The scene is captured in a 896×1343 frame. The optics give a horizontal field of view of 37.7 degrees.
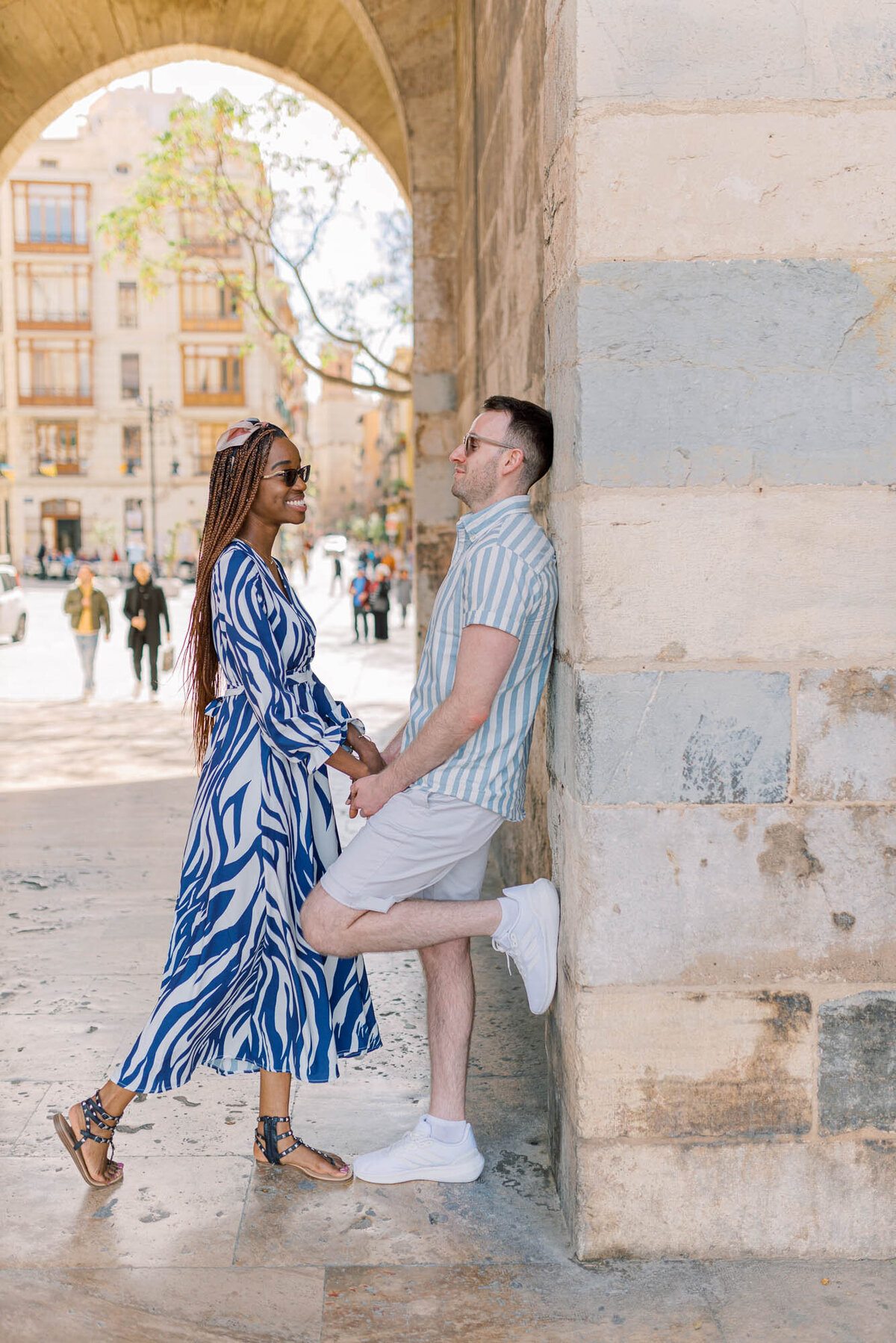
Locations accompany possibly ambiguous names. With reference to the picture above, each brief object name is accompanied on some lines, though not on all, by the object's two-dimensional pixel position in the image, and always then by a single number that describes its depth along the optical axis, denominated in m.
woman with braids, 3.11
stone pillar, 2.71
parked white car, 20.97
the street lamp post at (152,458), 49.28
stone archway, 8.02
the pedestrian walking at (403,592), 27.28
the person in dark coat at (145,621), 13.49
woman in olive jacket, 13.57
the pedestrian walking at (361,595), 21.09
